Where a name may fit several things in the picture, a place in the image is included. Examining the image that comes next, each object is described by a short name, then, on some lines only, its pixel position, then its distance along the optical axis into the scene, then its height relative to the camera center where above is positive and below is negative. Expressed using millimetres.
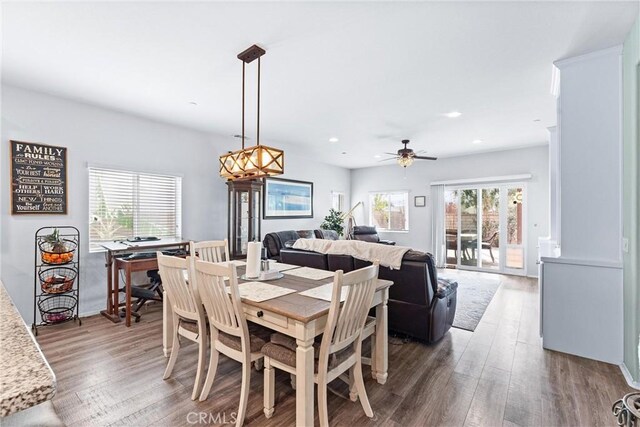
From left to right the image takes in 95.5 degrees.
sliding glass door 6246 -283
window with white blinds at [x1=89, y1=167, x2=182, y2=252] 3869 +123
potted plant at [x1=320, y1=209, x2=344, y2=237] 7582 -223
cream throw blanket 2953 -395
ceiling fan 5254 +1075
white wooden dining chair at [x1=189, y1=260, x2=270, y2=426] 1839 -735
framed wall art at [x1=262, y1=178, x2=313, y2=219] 6188 +362
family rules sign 3244 +405
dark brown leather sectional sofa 2854 -848
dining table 1682 -688
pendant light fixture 2352 +452
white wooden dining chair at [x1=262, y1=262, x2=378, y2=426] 1727 -861
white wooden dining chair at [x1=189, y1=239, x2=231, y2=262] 3275 -413
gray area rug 3653 -1293
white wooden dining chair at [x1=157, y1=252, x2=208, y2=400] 2127 -735
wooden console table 3447 -645
